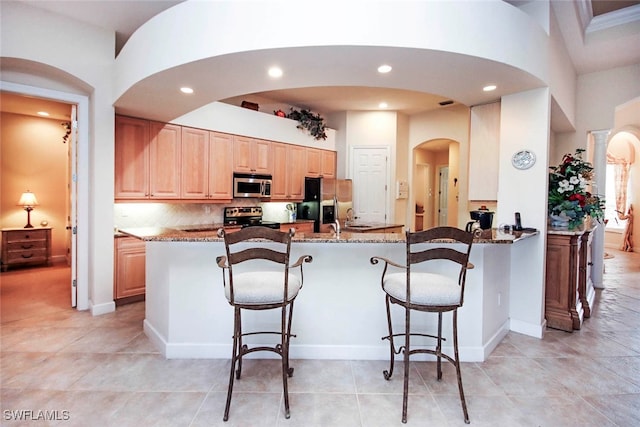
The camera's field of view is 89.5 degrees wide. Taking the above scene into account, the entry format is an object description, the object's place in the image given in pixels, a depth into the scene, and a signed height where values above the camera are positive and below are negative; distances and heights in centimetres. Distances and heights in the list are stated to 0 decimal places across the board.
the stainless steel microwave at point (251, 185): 494 +30
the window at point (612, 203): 839 +14
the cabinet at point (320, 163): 595 +80
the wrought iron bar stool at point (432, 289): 187 -50
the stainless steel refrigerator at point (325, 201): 570 +7
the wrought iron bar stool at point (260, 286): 183 -50
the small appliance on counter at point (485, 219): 329 -12
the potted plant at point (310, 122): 577 +150
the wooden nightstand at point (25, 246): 541 -77
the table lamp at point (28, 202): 566 +0
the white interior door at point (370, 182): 611 +45
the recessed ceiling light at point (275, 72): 268 +113
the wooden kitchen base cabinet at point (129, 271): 387 -83
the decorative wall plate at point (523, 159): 316 +48
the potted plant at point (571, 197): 328 +11
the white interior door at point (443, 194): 959 +38
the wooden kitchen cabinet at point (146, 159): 395 +56
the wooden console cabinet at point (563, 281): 324 -75
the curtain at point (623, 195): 797 +34
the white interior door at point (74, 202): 372 +0
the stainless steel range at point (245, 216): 516 -19
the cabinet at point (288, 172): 548 +57
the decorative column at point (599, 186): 484 +34
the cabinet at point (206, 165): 447 +56
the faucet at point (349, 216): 603 -20
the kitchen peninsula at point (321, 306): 262 -83
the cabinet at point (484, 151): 354 +62
